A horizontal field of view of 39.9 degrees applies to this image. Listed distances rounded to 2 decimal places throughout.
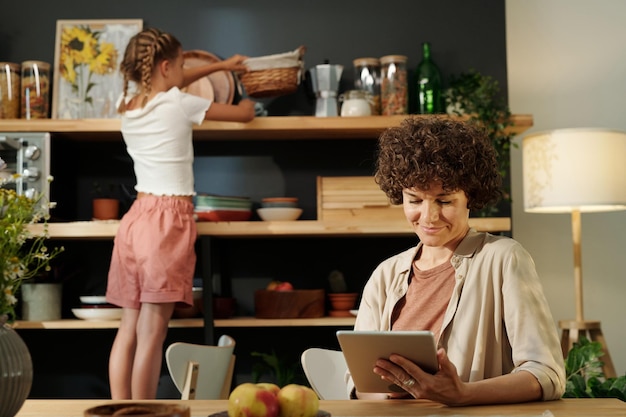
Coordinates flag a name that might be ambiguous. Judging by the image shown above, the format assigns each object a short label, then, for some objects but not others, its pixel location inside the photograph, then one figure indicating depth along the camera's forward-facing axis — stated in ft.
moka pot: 12.94
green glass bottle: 12.96
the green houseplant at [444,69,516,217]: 12.35
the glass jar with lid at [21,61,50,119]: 13.05
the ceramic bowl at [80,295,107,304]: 12.45
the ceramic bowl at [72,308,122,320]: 12.31
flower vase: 4.08
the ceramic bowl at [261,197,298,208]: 12.65
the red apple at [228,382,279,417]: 3.96
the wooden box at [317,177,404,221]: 12.58
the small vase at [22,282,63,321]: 12.48
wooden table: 4.81
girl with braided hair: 10.91
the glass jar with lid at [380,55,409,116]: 12.77
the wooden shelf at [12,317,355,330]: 12.10
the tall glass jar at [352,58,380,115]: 13.15
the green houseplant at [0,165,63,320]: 4.21
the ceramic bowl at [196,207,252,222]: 12.36
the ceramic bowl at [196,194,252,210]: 12.44
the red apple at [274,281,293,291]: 12.52
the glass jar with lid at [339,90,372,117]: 12.58
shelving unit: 12.03
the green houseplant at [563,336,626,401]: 9.25
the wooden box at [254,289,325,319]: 12.28
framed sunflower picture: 13.38
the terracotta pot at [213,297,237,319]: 12.75
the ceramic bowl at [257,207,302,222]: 12.60
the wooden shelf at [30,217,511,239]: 12.00
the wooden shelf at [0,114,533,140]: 12.42
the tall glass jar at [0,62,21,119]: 12.97
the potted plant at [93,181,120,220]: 12.96
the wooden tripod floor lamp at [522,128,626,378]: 11.88
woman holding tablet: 5.81
